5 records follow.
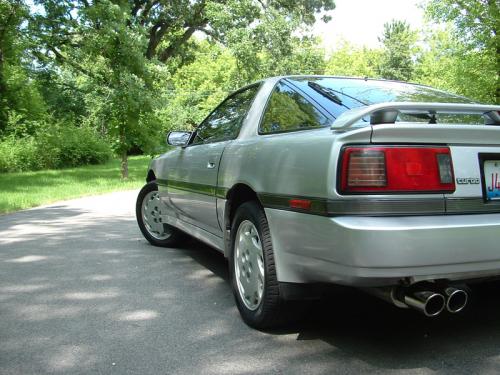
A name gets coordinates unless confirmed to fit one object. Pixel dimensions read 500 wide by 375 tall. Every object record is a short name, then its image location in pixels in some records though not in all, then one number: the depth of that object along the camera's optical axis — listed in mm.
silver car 2391
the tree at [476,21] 14289
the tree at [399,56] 62938
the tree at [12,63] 17234
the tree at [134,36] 16719
